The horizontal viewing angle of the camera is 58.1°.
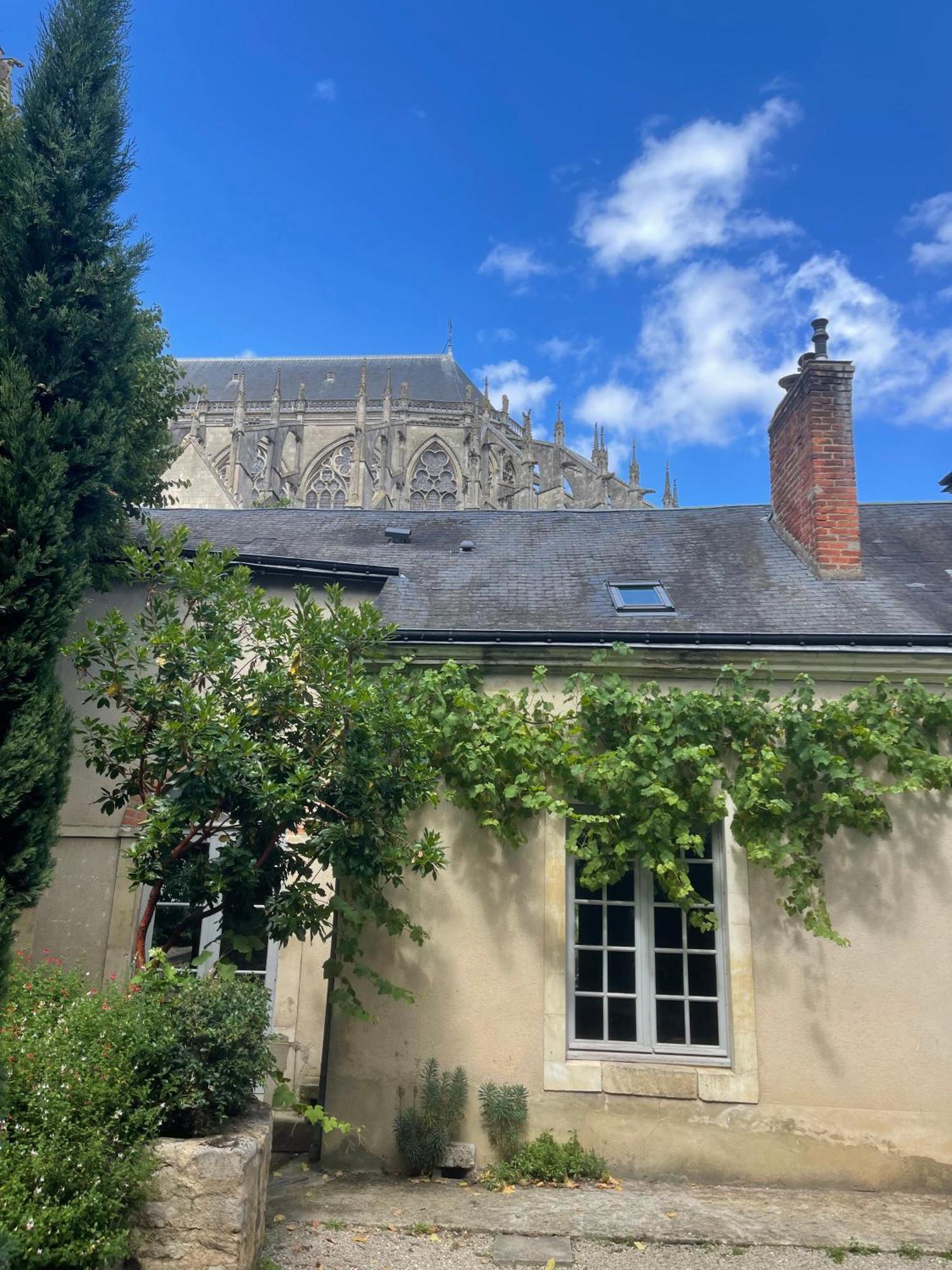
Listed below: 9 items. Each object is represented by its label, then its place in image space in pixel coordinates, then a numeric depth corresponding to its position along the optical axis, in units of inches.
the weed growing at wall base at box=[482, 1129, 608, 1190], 202.7
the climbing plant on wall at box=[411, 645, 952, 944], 214.2
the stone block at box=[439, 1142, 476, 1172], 206.4
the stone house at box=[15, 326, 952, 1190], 207.2
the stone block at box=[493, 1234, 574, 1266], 160.9
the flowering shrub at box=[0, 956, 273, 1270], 122.1
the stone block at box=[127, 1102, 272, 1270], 133.6
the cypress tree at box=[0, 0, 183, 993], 154.5
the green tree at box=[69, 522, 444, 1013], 178.9
